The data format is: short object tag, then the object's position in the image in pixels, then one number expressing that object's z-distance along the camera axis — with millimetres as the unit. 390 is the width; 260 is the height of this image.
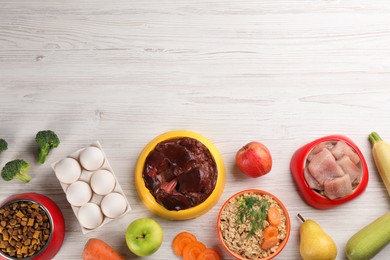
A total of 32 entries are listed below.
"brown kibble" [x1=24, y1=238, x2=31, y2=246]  1510
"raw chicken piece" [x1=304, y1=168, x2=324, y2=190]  1611
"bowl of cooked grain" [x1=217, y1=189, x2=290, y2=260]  1554
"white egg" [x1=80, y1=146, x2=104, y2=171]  1555
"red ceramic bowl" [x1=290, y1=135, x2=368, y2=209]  1609
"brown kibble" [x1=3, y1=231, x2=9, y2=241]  1513
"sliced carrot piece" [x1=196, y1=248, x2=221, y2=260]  1590
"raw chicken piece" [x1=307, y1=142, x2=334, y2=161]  1634
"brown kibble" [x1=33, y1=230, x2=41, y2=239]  1514
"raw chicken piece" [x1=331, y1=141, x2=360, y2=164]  1617
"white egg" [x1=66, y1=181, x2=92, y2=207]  1536
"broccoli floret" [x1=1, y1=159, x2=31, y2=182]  1580
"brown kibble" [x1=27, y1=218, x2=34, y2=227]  1516
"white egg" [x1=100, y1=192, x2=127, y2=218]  1536
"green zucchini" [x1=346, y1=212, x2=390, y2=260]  1595
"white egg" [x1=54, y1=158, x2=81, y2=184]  1542
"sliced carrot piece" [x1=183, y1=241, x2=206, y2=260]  1593
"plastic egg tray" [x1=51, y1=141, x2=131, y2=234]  1538
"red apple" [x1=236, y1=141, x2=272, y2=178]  1590
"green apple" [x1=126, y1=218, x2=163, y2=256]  1540
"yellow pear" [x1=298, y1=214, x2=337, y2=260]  1568
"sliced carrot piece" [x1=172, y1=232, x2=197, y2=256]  1615
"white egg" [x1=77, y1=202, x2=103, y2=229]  1533
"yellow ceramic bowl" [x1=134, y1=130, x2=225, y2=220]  1587
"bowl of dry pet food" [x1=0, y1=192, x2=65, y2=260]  1511
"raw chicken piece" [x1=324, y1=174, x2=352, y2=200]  1573
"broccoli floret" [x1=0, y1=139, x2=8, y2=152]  1632
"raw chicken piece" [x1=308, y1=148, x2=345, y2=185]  1588
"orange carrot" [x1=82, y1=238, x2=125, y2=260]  1565
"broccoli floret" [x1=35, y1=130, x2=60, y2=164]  1617
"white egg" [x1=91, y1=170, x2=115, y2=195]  1545
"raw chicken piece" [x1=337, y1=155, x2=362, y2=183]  1602
